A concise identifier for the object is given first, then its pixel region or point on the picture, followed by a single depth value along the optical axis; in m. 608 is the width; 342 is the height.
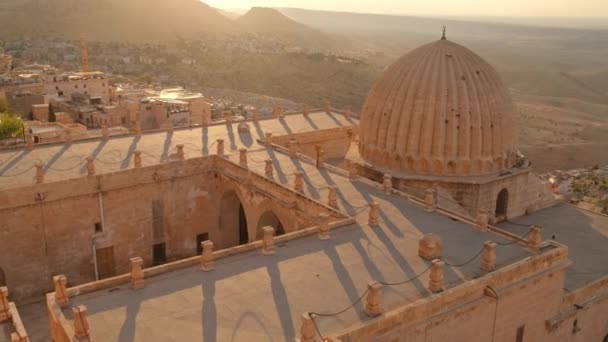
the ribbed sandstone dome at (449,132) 22.69
